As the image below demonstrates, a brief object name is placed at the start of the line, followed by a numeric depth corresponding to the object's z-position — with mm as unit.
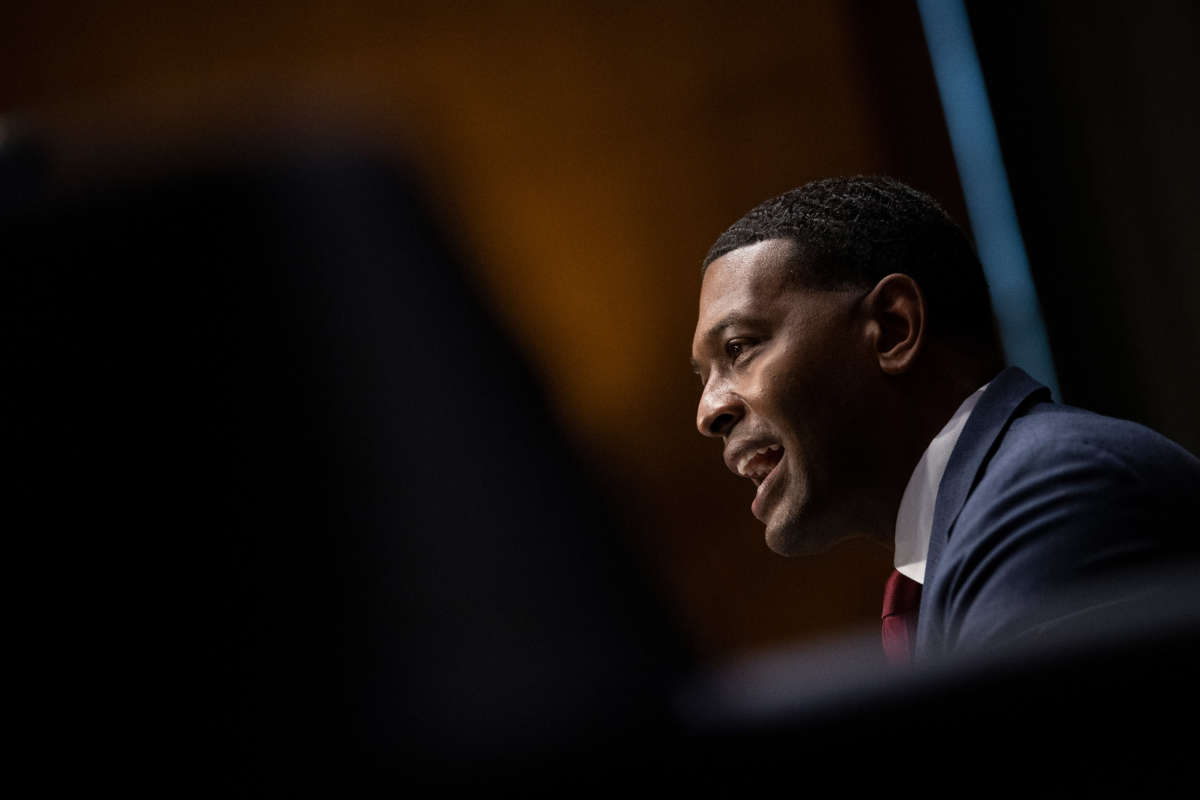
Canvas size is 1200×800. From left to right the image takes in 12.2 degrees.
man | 3154
